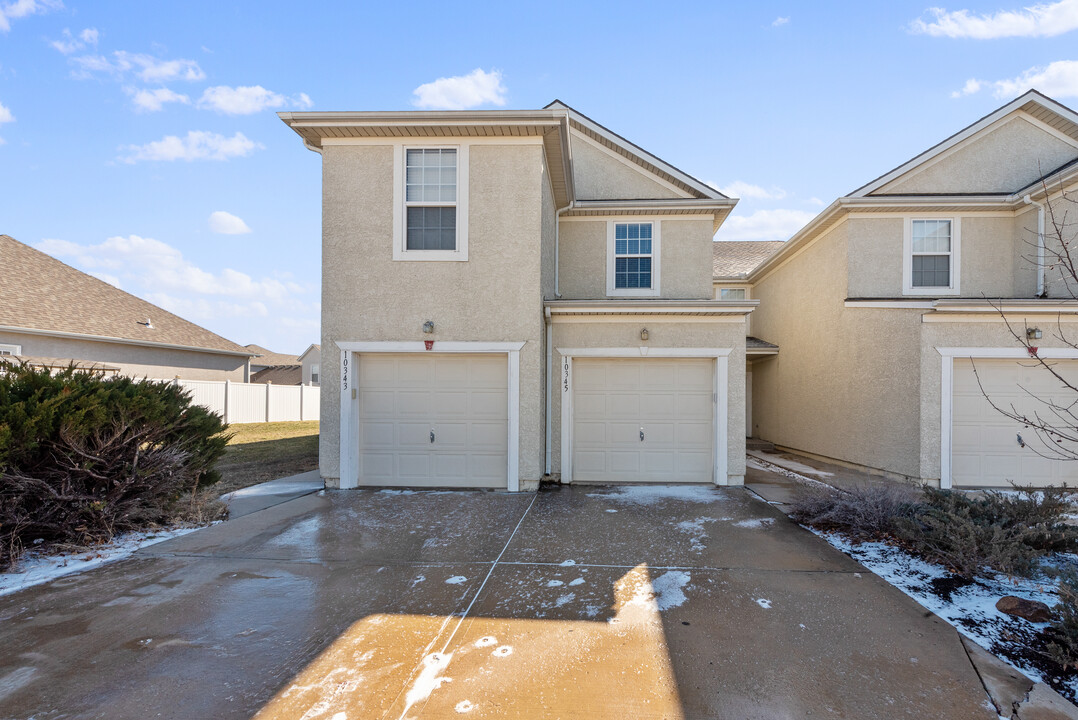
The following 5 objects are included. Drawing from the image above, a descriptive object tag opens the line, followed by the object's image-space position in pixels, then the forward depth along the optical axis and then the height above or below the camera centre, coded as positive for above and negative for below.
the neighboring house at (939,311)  8.88 +0.91
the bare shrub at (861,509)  5.71 -1.77
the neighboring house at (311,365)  45.22 -1.07
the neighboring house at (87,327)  15.31 +0.79
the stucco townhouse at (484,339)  8.12 +0.28
